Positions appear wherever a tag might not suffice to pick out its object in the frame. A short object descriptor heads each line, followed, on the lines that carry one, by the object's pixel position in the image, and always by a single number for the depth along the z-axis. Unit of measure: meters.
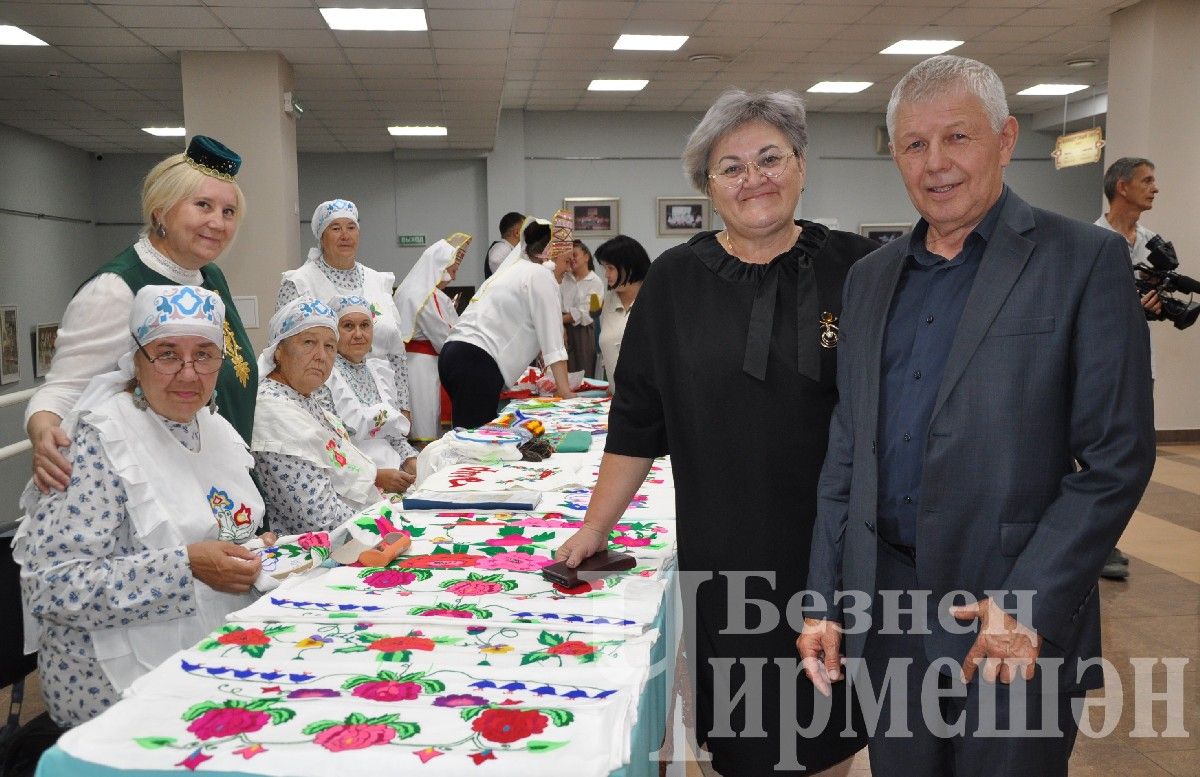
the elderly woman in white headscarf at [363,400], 3.38
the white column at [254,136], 7.19
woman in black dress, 1.63
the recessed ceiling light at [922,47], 8.82
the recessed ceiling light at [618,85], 10.43
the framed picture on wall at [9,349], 9.93
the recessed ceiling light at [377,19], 6.24
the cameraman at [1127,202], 4.14
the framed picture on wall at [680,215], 12.66
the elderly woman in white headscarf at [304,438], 2.56
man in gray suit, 1.25
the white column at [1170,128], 7.08
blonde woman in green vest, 2.13
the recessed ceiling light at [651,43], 8.54
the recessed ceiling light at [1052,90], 10.84
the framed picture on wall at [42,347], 10.91
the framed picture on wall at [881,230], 12.86
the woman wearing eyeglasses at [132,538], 1.76
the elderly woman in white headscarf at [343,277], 4.34
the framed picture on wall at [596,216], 12.52
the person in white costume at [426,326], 5.51
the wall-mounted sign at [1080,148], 7.72
